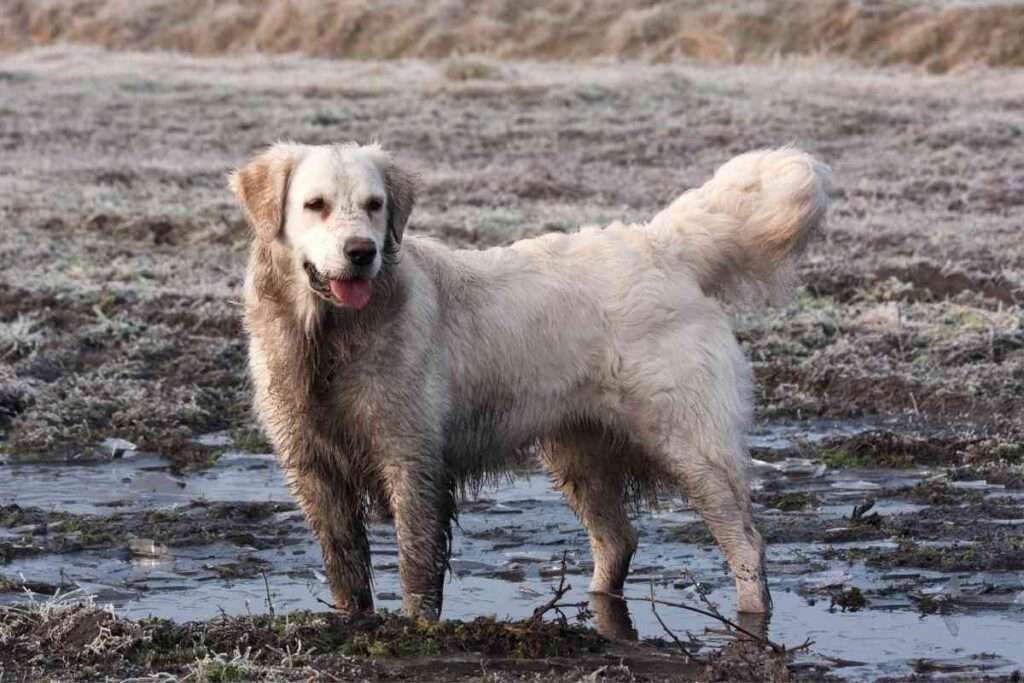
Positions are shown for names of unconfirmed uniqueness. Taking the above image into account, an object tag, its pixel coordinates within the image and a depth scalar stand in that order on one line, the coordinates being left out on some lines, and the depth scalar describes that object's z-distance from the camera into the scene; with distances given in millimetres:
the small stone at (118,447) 17726
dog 11735
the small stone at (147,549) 14244
